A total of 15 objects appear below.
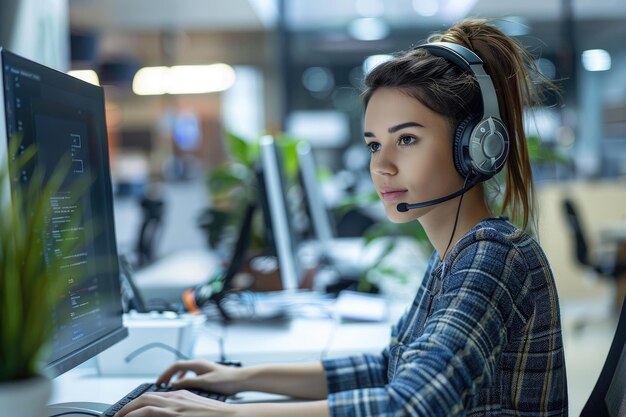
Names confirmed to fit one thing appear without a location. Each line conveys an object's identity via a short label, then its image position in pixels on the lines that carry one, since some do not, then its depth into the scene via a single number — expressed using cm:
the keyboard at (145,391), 106
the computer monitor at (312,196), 264
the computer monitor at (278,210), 204
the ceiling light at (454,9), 695
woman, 86
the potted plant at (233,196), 256
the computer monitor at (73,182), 94
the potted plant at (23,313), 67
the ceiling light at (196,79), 852
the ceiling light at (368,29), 701
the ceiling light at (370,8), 696
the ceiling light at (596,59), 711
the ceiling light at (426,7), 697
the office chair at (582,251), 510
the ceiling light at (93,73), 638
